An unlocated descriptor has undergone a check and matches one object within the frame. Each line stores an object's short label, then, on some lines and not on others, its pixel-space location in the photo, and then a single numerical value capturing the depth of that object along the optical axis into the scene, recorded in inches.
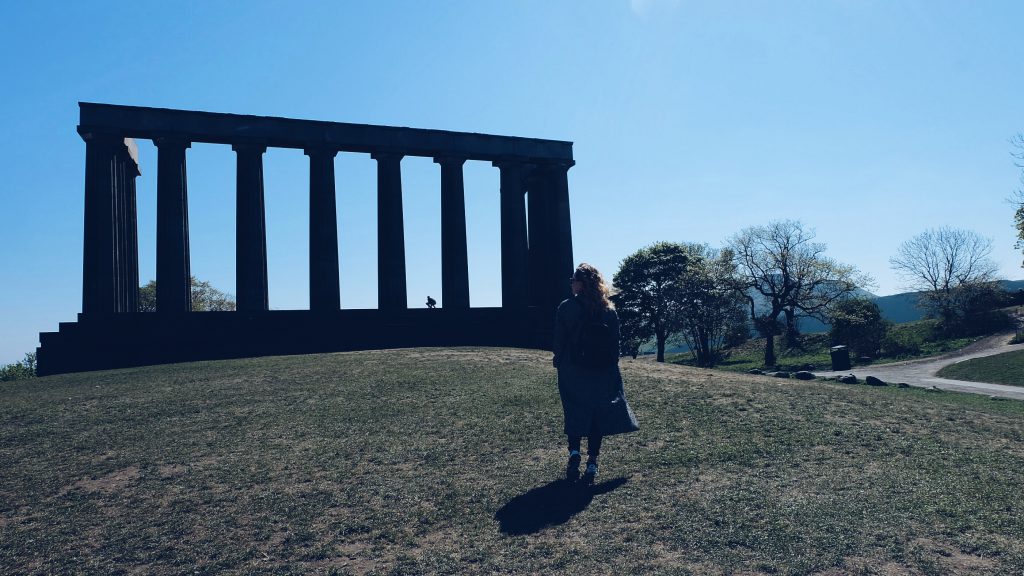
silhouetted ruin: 1198.9
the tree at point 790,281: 2106.3
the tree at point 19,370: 1374.3
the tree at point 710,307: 2027.6
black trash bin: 1579.7
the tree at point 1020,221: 1409.9
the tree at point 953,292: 2149.4
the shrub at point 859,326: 1951.3
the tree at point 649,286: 2219.5
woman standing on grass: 301.0
